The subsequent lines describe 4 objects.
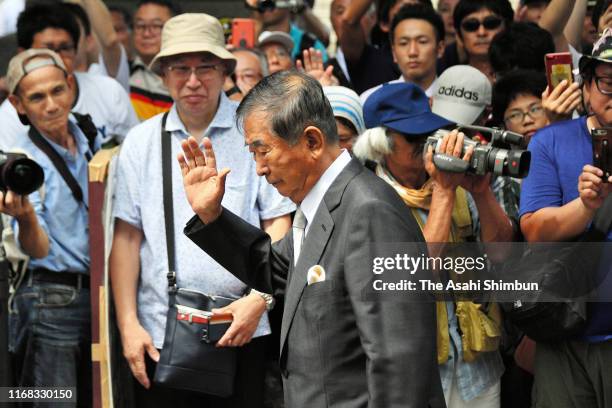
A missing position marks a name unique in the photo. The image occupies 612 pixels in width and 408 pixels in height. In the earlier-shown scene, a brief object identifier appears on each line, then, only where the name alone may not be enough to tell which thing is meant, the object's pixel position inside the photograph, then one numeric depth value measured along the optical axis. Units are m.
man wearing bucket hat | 7.81
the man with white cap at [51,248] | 8.23
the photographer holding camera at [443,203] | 7.21
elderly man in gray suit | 5.21
